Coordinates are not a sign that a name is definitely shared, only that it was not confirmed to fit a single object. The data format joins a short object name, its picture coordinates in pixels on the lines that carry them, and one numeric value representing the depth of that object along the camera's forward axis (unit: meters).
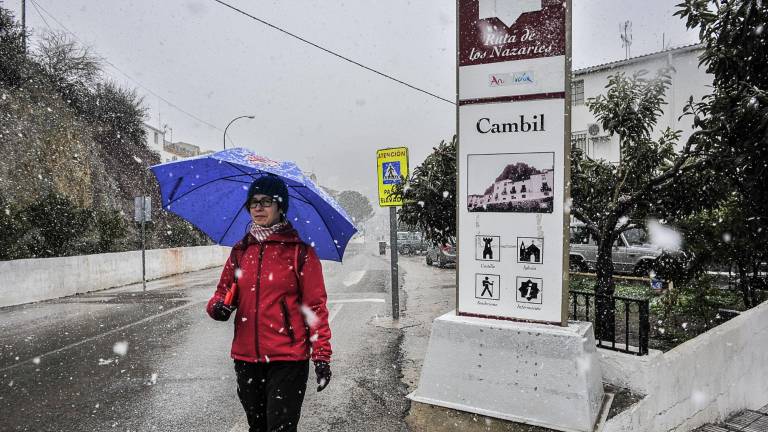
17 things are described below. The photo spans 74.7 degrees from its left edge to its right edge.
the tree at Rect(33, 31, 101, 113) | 23.64
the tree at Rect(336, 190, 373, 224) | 109.62
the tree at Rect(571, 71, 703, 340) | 6.25
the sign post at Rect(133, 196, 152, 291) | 16.06
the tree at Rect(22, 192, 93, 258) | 13.59
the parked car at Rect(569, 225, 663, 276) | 14.77
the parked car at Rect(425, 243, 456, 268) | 22.52
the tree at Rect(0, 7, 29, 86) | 19.42
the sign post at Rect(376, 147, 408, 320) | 9.22
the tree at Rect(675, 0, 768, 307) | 4.34
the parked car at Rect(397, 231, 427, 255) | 35.78
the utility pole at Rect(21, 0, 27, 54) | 20.81
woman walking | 2.74
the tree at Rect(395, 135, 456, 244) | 6.18
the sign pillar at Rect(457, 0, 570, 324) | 3.95
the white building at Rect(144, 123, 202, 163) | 58.66
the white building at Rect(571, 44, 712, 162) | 27.72
